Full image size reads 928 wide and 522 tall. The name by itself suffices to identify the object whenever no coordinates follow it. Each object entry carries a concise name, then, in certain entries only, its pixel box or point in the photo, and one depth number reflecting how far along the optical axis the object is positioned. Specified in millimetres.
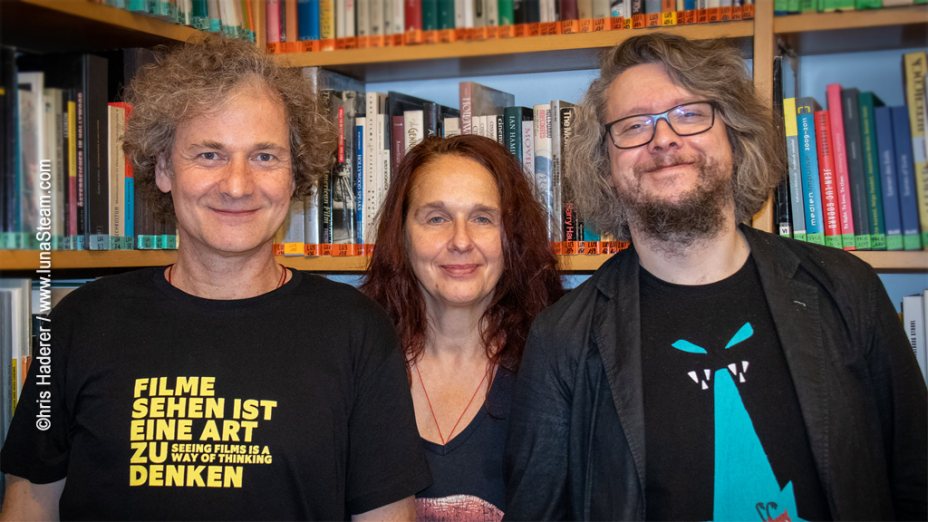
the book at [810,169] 1713
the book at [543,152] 1939
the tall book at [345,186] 2051
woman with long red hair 1556
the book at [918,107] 1557
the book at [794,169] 1726
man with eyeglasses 1269
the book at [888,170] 1612
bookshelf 1556
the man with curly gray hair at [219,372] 1189
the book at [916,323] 1711
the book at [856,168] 1664
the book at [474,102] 1977
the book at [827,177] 1699
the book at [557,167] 1929
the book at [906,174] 1583
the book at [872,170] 1644
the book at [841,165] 1683
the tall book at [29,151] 1403
